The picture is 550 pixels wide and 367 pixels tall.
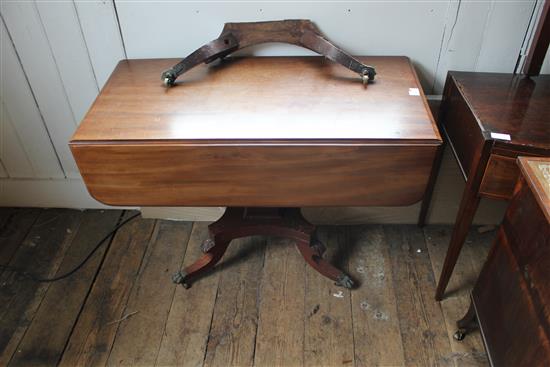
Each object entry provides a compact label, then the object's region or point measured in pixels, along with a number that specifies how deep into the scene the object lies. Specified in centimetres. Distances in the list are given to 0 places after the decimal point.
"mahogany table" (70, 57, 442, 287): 107
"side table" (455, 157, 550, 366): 86
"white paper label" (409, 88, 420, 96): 121
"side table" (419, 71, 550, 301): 103
